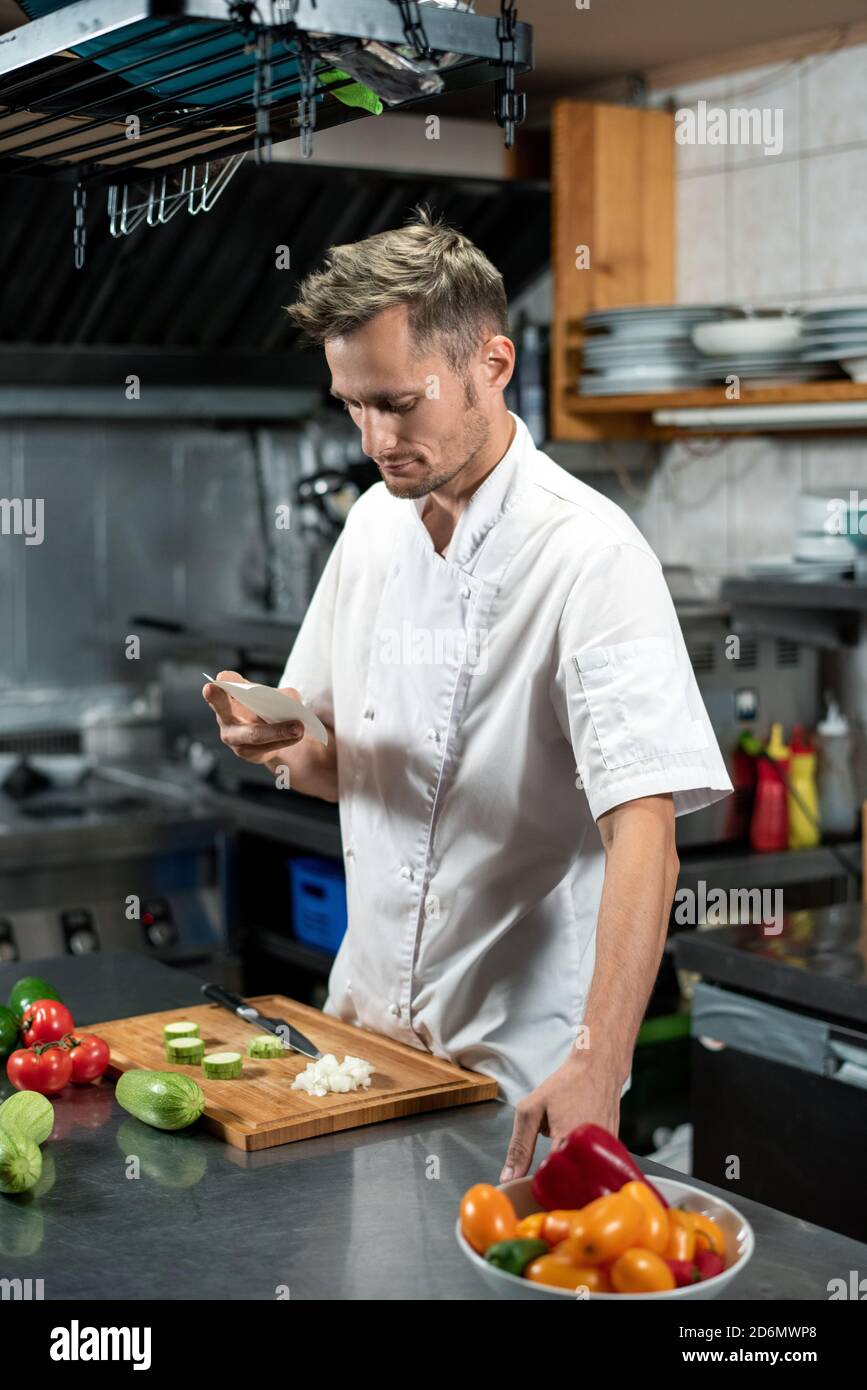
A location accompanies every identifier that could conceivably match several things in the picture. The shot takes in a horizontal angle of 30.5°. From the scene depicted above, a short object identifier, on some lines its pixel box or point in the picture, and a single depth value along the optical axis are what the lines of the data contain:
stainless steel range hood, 3.62
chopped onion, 1.61
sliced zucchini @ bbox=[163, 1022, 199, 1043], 1.76
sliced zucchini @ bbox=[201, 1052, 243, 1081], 1.66
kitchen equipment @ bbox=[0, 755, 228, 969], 3.44
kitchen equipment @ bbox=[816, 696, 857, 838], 3.25
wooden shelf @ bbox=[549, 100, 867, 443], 3.56
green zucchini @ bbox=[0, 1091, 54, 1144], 1.47
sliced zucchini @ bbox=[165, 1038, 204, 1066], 1.71
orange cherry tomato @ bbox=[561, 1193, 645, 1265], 1.09
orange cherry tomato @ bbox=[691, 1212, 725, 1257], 1.15
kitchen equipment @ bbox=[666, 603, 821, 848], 3.15
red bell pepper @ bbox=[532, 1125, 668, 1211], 1.18
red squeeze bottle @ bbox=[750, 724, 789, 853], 3.14
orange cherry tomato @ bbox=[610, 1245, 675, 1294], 1.08
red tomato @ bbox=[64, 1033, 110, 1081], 1.69
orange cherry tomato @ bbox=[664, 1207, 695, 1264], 1.12
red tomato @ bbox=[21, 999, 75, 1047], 1.76
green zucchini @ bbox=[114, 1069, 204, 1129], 1.53
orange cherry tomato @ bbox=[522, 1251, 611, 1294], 1.09
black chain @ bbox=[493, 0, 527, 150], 1.28
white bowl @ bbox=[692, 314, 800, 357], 3.05
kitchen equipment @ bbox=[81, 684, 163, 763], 4.14
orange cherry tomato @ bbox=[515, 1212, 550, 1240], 1.15
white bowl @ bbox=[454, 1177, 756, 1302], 1.09
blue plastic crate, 3.42
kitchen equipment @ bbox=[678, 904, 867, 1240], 2.35
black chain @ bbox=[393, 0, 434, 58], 1.20
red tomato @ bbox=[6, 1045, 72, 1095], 1.66
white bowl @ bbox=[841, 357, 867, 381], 2.92
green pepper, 1.11
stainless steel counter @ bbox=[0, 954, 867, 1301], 1.23
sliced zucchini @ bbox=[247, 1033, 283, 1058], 1.73
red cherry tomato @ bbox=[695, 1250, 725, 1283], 1.12
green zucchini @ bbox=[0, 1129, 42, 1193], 1.39
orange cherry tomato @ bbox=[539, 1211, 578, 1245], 1.14
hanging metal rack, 1.18
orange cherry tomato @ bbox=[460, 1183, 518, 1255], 1.15
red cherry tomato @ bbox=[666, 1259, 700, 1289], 1.11
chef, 1.62
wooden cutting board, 1.54
